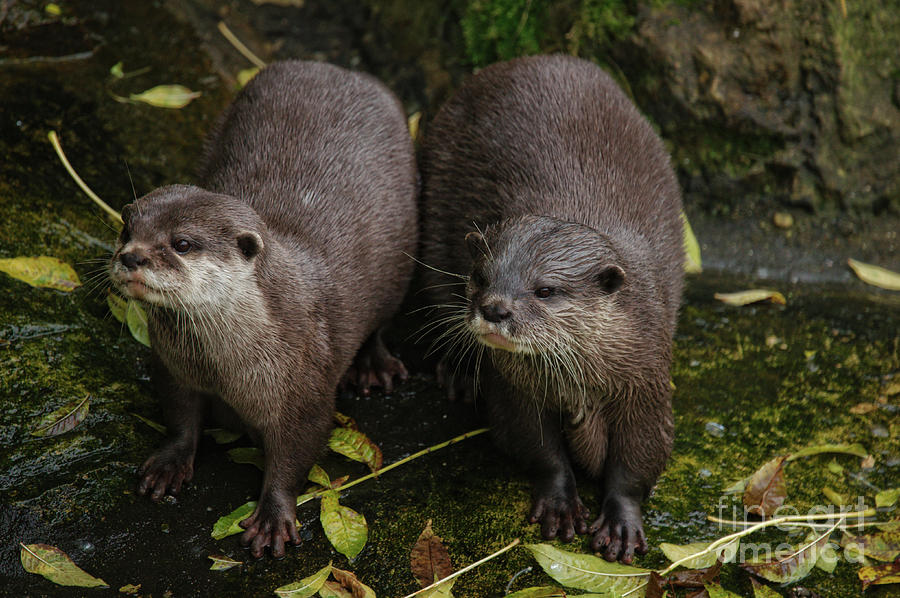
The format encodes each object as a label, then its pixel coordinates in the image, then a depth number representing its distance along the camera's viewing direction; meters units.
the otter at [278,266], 4.93
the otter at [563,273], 5.09
